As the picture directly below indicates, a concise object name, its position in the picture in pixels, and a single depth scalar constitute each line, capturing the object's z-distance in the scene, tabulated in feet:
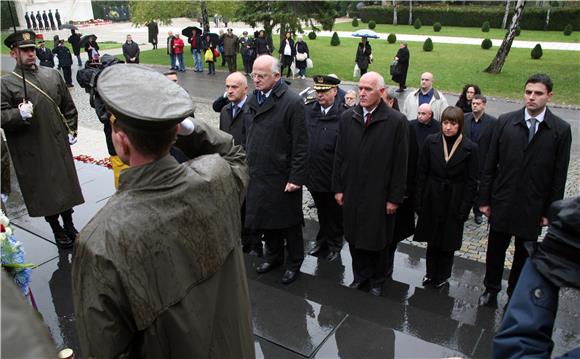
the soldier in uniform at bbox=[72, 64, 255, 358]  4.87
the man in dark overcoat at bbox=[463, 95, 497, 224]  20.12
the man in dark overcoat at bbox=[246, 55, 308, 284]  14.40
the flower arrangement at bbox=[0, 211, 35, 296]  9.39
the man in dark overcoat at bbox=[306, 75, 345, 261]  17.99
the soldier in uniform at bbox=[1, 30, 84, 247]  14.88
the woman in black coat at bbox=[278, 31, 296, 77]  60.90
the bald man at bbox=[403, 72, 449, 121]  21.66
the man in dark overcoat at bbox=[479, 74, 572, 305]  13.08
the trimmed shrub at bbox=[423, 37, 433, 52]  86.98
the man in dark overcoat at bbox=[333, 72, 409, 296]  13.92
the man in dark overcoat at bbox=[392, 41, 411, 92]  52.54
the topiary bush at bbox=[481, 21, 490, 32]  125.29
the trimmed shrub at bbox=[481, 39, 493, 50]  89.10
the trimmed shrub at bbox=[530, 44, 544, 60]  75.20
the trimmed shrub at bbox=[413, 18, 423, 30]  137.39
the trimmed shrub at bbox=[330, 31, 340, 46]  94.81
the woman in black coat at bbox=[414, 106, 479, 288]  14.76
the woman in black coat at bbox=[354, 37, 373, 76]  56.29
